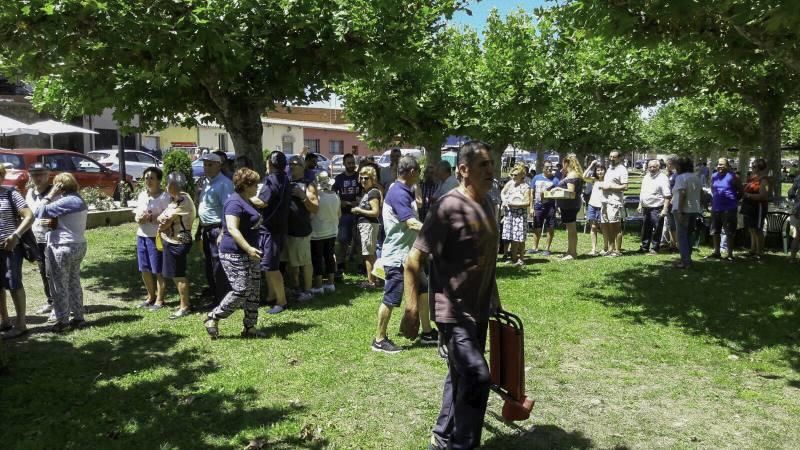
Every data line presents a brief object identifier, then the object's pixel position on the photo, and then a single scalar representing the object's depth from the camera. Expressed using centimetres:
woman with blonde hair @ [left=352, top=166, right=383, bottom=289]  857
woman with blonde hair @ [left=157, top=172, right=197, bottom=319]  728
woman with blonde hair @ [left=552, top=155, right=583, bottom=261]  1116
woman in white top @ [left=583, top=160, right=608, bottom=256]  1163
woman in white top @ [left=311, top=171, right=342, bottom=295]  852
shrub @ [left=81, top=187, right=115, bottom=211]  1477
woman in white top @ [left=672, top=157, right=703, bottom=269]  969
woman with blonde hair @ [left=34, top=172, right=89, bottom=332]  659
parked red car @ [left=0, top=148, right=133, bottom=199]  1539
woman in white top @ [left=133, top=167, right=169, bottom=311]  743
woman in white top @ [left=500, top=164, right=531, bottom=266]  1050
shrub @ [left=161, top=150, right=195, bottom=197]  1909
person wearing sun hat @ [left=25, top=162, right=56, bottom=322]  695
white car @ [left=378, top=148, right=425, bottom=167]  3641
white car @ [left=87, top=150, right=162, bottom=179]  2482
